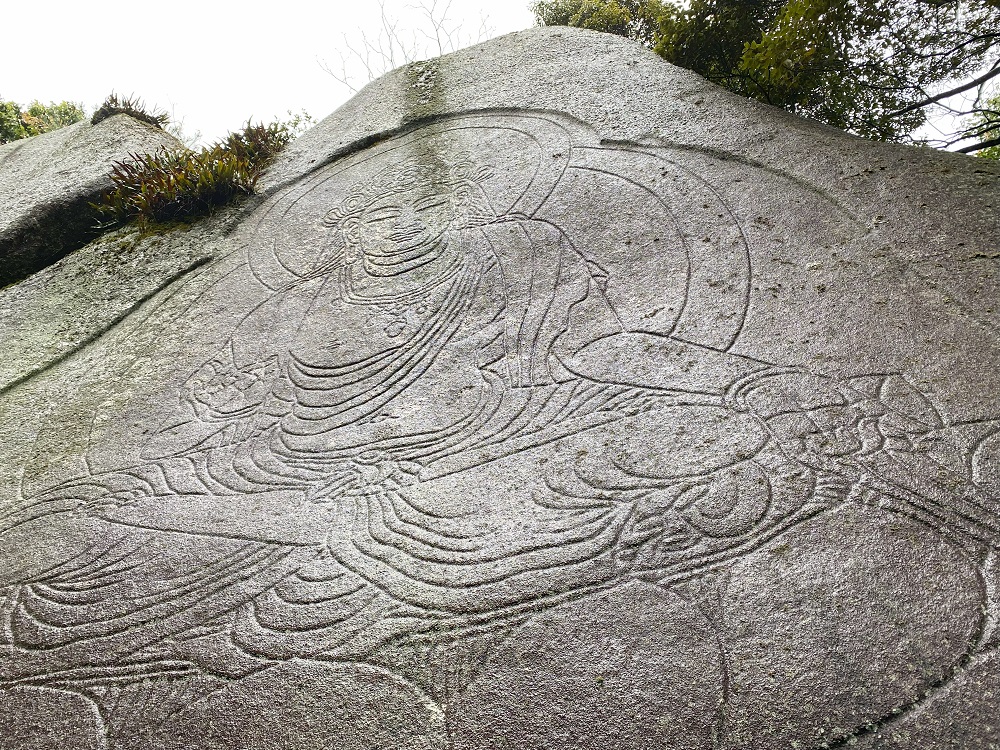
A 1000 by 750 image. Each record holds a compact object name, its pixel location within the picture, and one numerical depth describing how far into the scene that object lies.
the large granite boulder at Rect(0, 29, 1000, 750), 1.86
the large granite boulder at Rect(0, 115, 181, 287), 5.12
